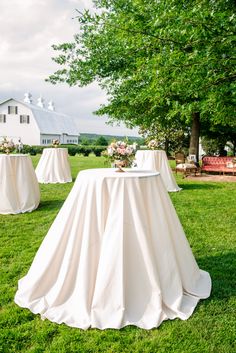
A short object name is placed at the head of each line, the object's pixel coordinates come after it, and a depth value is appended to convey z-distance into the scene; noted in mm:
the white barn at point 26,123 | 52406
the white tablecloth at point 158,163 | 12570
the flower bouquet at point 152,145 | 13463
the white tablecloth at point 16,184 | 8766
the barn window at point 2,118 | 53750
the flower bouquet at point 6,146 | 9344
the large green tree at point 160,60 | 8359
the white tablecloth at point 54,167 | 14977
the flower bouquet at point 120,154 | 4727
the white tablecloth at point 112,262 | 3652
